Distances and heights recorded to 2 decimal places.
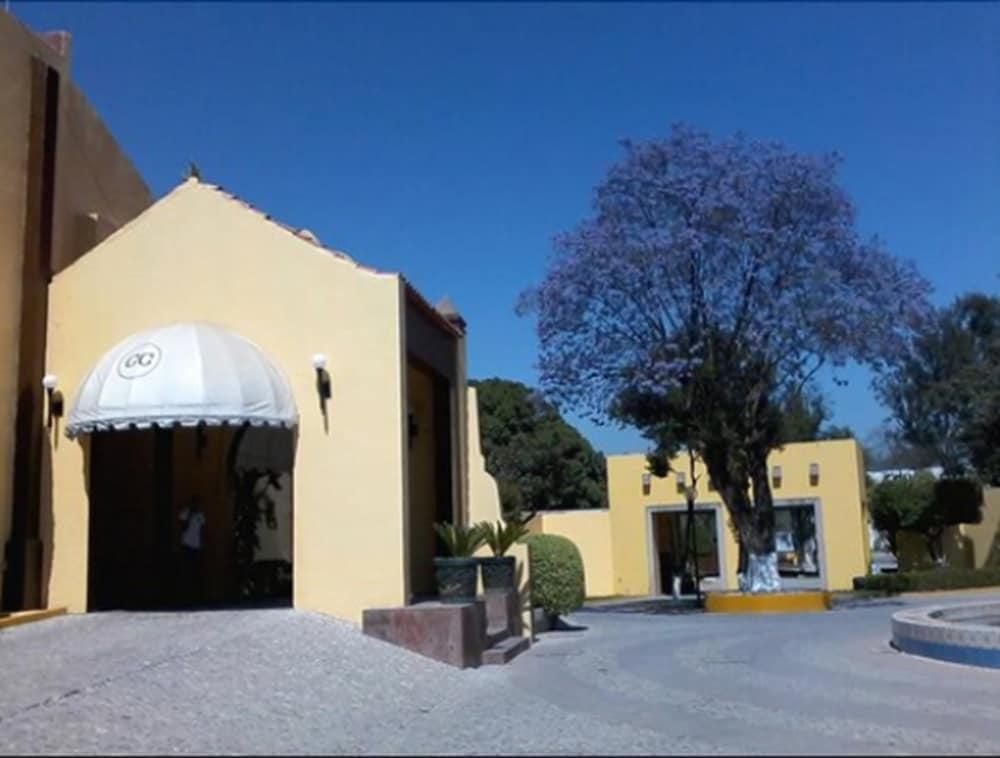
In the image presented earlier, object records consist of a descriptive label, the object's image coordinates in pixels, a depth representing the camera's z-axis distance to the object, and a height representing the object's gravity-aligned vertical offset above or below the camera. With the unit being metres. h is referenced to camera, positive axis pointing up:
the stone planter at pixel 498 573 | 16.95 -0.41
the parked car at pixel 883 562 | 49.38 -1.44
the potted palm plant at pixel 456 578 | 15.75 -0.43
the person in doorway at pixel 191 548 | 18.67 +0.13
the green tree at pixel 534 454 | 54.28 +4.48
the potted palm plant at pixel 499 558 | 17.00 -0.18
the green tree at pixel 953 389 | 39.34 +6.72
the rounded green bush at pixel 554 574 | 20.89 -0.56
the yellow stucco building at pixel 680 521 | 38.56 +0.69
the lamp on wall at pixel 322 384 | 16.05 +2.42
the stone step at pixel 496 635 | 16.05 -1.32
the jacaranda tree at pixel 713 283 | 26.92 +6.24
